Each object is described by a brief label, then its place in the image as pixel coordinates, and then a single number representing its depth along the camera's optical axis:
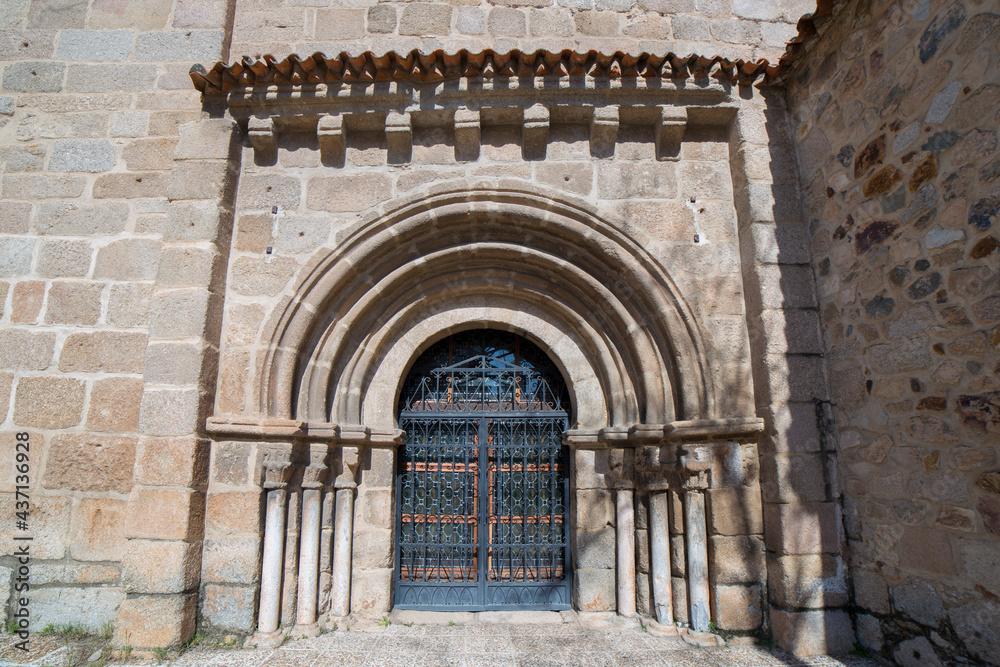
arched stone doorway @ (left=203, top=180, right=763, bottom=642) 3.29
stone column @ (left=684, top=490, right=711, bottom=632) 3.25
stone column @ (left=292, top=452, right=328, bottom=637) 3.30
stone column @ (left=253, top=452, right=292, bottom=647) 3.19
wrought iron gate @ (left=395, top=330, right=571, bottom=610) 3.85
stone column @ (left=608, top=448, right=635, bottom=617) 3.52
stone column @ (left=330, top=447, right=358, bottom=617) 3.48
